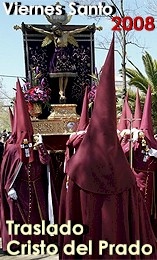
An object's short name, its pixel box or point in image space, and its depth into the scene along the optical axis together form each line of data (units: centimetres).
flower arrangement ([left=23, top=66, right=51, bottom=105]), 773
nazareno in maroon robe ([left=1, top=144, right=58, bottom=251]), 634
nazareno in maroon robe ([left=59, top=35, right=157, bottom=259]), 316
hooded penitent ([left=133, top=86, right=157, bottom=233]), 633
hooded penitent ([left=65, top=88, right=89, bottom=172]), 607
